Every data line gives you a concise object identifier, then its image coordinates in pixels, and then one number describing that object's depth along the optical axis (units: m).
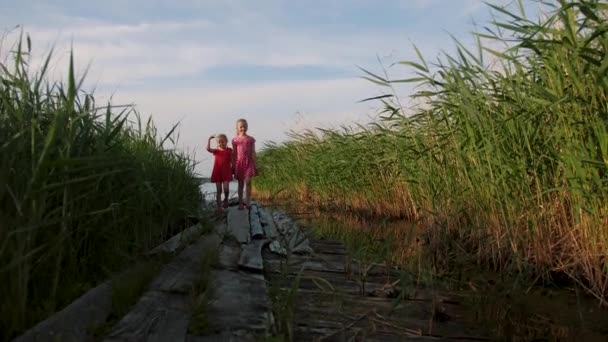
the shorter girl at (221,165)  7.76
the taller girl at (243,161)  7.91
